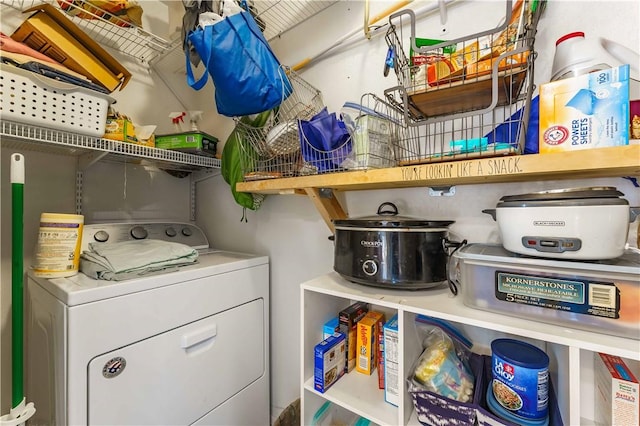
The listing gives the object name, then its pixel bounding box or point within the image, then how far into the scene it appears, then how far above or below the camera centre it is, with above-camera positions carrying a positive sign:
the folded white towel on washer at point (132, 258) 0.96 -0.17
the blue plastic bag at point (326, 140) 0.98 +0.27
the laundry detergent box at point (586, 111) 0.56 +0.22
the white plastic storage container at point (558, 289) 0.56 -0.18
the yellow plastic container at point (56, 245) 0.95 -0.11
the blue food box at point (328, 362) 0.93 -0.53
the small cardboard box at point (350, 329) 1.06 -0.46
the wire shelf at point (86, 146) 0.90 +0.28
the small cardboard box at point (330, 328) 1.07 -0.46
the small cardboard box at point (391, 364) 0.86 -0.49
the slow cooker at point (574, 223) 0.57 -0.03
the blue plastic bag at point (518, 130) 0.71 +0.22
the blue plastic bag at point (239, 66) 0.96 +0.54
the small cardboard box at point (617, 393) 0.59 -0.42
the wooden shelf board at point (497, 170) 0.55 +0.10
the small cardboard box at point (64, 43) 0.98 +0.65
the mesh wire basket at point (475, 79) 0.69 +0.36
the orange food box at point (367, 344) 1.03 -0.50
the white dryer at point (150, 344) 0.83 -0.48
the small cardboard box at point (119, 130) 1.11 +0.35
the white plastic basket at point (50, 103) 0.85 +0.38
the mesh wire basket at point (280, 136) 1.12 +0.33
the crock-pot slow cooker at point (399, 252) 0.82 -0.12
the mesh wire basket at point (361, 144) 0.90 +0.24
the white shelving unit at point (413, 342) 0.58 -0.39
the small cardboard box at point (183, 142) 1.36 +0.36
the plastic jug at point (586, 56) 0.67 +0.39
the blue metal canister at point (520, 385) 0.65 -0.42
